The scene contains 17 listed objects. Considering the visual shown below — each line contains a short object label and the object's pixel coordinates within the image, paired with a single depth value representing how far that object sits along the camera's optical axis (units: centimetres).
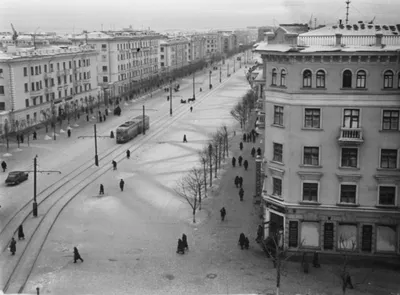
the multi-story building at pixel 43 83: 6894
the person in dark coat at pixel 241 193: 4019
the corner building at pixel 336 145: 2912
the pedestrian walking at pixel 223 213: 3578
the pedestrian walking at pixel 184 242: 3053
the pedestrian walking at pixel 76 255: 2861
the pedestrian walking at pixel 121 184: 4283
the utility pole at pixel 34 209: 3619
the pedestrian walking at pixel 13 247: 2975
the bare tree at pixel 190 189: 3759
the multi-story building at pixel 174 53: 15388
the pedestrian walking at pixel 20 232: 3203
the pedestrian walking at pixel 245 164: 4956
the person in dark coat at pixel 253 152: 5512
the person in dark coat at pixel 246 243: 3102
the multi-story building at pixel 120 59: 10912
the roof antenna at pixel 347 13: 3411
